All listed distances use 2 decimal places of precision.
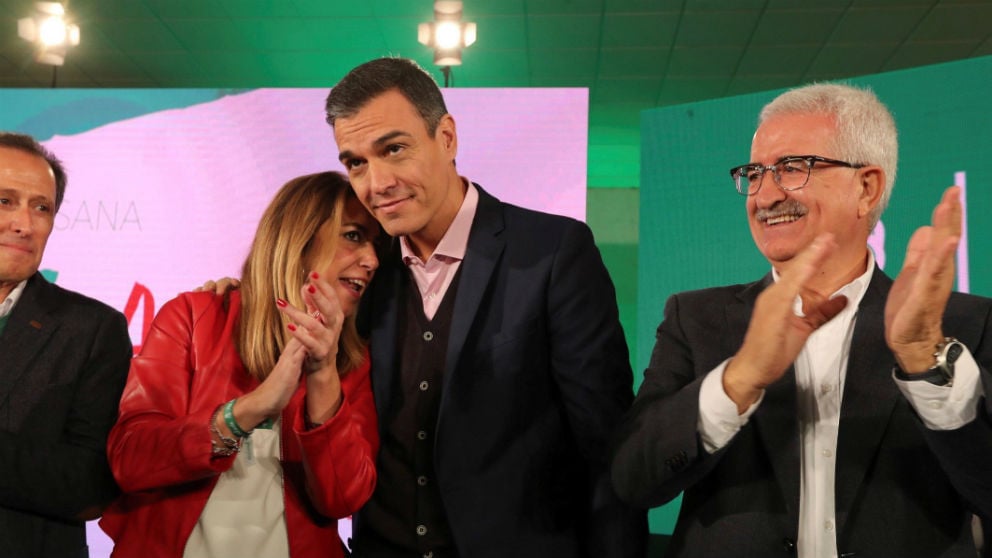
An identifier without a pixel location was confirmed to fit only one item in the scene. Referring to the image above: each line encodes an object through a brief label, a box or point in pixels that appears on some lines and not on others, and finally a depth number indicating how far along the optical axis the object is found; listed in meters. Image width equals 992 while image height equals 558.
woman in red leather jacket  1.74
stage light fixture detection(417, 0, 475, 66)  6.03
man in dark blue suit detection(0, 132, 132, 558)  1.83
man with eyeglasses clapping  1.39
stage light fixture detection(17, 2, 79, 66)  6.46
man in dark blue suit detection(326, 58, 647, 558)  1.81
